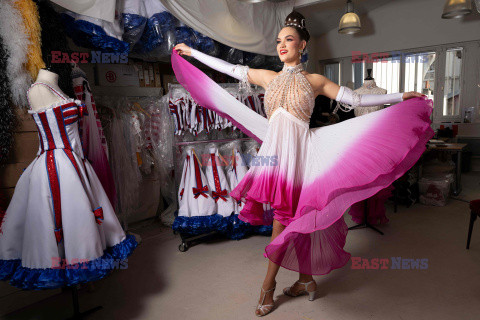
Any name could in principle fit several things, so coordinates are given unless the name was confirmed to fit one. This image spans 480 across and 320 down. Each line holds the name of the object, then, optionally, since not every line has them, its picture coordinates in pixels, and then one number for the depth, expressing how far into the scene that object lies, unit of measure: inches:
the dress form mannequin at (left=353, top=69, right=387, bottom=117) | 130.5
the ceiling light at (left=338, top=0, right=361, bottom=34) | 164.6
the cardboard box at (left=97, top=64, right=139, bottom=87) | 118.6
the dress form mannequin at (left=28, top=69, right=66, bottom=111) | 64.4
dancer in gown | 57.0
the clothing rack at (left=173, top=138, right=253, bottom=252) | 108.0
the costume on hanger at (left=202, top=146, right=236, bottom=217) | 111.3
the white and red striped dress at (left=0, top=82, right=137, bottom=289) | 61.4
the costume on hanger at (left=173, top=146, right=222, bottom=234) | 106.5
